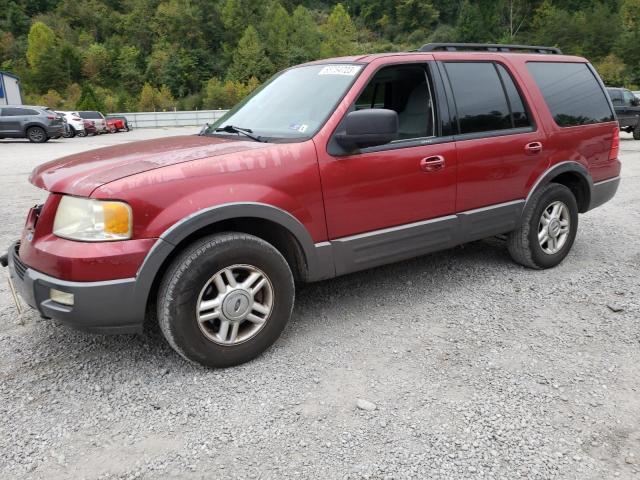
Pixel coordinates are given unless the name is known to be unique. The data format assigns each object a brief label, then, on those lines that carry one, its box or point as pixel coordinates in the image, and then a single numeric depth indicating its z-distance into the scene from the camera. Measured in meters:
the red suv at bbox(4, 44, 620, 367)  2.71
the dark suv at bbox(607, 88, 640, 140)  16.98
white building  39.81
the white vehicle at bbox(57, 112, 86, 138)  26.78
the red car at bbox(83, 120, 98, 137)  27.72
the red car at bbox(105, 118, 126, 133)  32.58
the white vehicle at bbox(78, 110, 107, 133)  28.89
